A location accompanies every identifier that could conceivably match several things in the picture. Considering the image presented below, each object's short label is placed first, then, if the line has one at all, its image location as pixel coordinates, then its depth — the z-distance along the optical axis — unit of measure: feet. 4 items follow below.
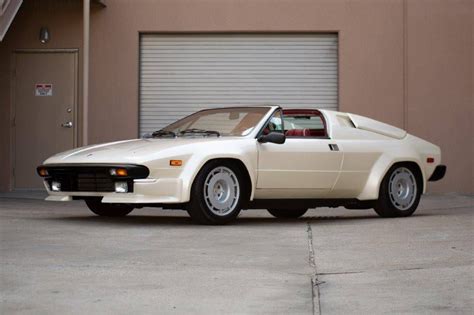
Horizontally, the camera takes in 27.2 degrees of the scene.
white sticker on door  55.77
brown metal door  55.42
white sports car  29.09
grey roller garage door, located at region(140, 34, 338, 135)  56.24
